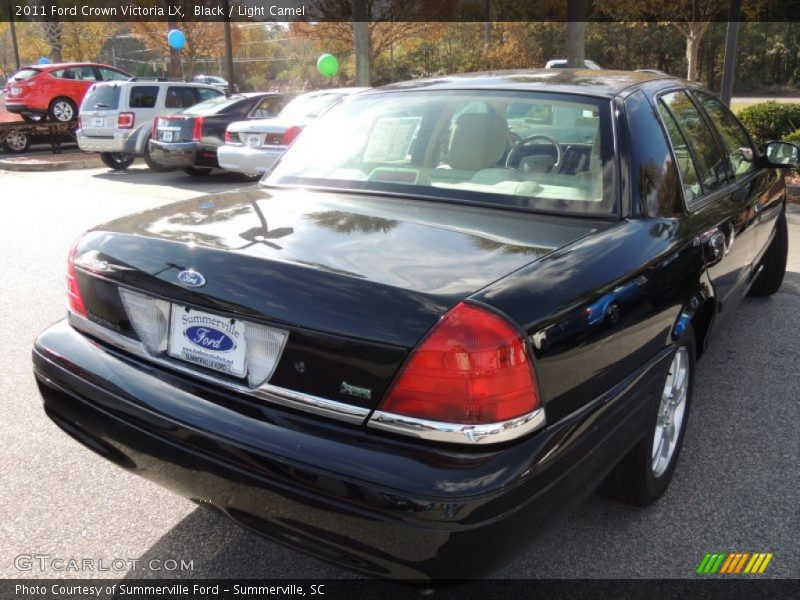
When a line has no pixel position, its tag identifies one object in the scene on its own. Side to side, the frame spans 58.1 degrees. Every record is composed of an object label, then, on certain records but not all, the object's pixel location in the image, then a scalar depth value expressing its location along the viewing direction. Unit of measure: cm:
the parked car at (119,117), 1411
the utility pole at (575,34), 1384
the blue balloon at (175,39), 2367
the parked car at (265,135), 1070
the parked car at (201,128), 1234
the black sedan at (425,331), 186
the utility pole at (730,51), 1245
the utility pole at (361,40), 1630
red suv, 1800
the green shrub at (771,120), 1219
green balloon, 2461
